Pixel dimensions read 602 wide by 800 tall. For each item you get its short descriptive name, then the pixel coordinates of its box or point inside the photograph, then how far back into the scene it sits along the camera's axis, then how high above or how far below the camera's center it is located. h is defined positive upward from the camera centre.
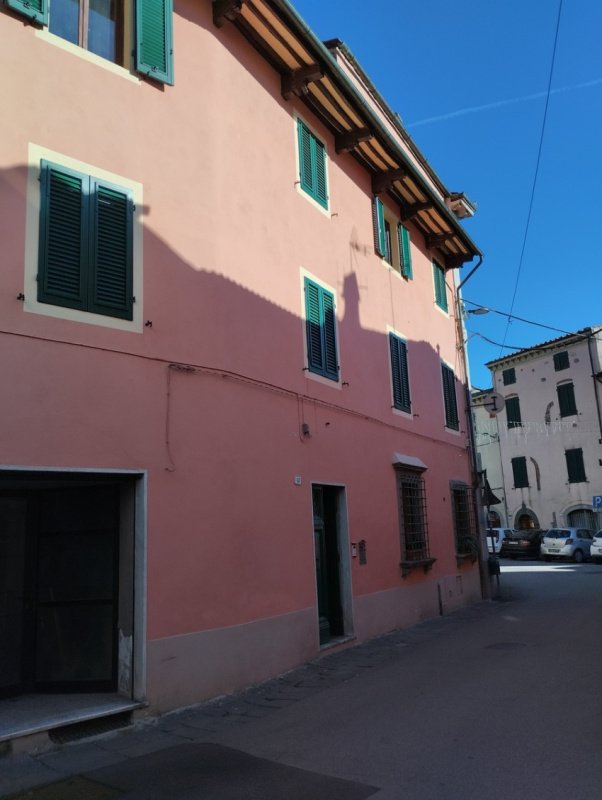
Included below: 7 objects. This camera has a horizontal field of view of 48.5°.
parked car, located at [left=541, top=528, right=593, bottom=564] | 28.03 -0.88
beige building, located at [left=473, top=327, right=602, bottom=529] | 33.47 +4.59
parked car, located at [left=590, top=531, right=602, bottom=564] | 26.86 -1.07
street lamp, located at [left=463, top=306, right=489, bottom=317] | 17.17 +5.48
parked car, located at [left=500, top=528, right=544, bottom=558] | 30.23 -0.83
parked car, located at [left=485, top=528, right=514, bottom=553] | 31.44 -0.49
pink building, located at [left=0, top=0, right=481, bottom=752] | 6.33 +1.89
